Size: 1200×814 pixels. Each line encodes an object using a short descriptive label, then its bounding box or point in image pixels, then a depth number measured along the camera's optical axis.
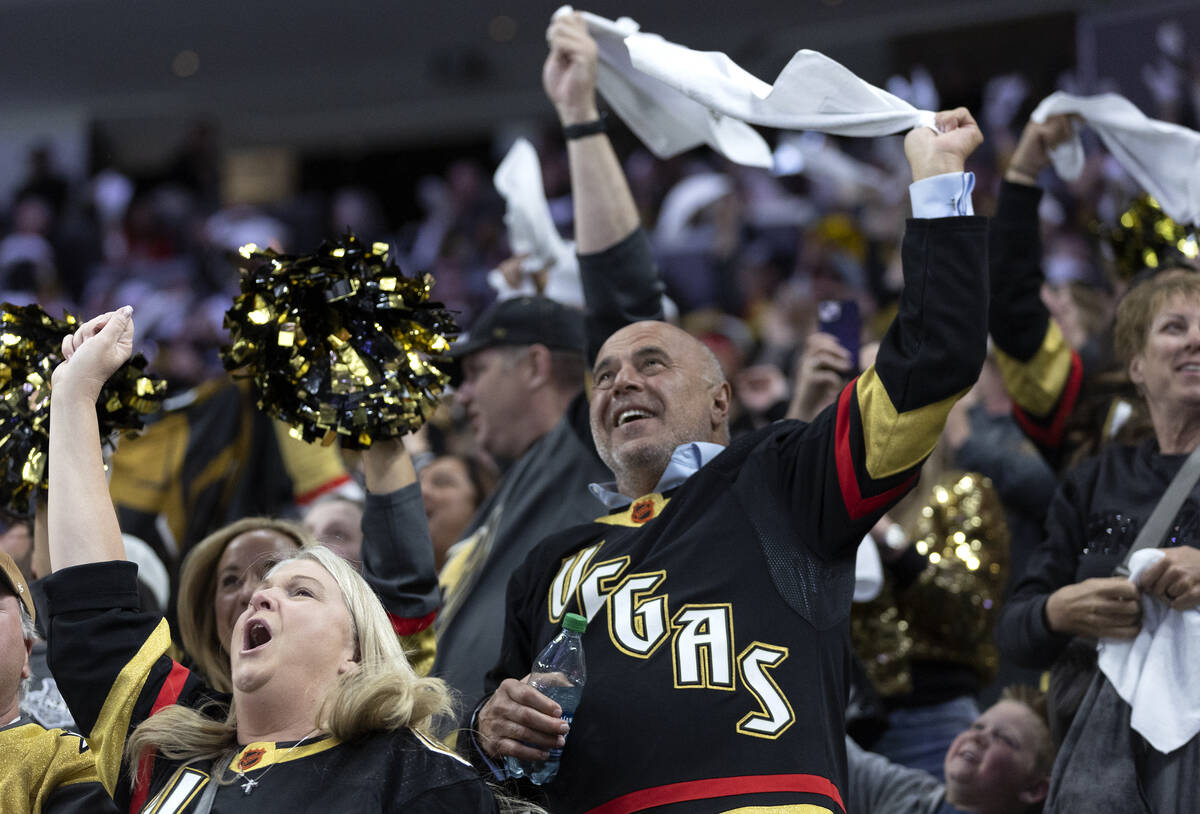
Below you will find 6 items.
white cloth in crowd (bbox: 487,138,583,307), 10.18
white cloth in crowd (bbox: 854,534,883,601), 7.73
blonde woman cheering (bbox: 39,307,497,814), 5.13
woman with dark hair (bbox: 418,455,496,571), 9.87
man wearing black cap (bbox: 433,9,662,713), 7.94
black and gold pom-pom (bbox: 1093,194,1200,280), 8.91
